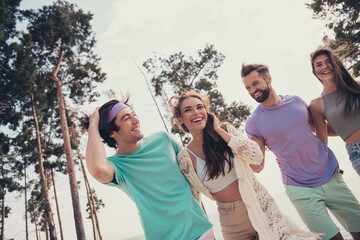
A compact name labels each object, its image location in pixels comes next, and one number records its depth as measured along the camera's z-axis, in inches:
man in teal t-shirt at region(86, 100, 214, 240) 85.0
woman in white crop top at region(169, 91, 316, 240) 94.8
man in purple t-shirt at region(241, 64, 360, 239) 103.5
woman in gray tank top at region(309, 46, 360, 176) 104.9
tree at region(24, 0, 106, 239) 452.1
